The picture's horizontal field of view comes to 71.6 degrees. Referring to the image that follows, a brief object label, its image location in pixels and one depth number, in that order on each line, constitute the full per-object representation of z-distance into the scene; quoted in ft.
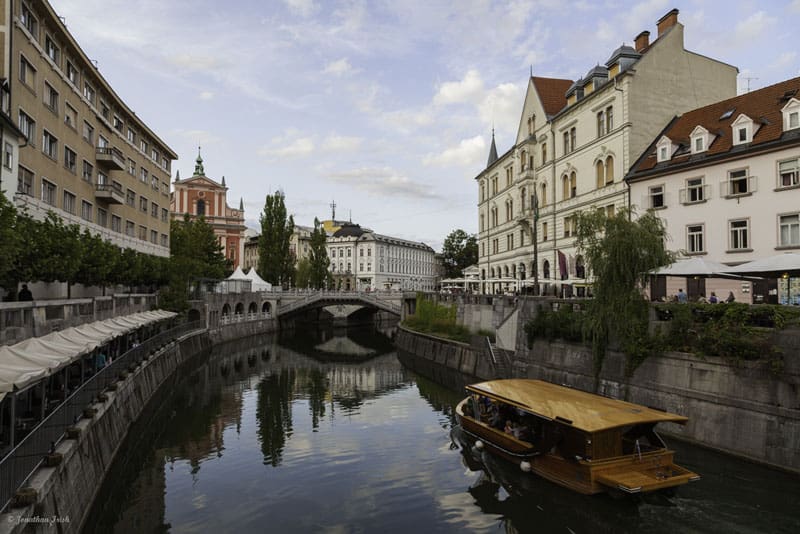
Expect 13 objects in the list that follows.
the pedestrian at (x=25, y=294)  76.43
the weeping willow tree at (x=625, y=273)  79.36
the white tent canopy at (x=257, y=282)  257.55
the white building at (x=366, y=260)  428.97
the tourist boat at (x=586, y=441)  54.90
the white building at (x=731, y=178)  96.12
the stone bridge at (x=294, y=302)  227.81
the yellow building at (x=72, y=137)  99.30
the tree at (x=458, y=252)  395.96
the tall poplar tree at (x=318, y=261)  298.76
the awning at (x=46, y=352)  40.60
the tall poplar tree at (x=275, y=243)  270.67
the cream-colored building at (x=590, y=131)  129.59
